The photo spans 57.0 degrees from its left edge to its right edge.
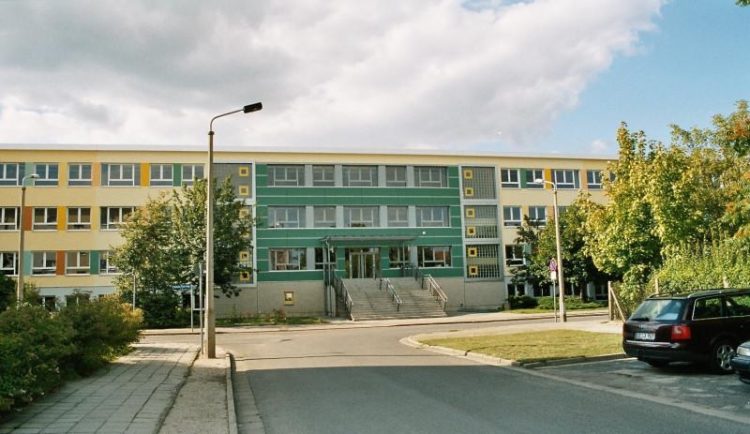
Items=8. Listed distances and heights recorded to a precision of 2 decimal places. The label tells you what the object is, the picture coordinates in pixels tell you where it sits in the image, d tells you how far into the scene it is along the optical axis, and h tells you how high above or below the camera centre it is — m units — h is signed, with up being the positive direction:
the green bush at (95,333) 12.89 -0.77
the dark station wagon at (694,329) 12.40 -0.91
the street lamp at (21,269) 30.66 +1.25
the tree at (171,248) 37.19 +2.42
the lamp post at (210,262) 17.55 +0.76
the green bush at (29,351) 7.94 -0.73
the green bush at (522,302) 48.53 -1.30
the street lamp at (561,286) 29.17 -0.16
